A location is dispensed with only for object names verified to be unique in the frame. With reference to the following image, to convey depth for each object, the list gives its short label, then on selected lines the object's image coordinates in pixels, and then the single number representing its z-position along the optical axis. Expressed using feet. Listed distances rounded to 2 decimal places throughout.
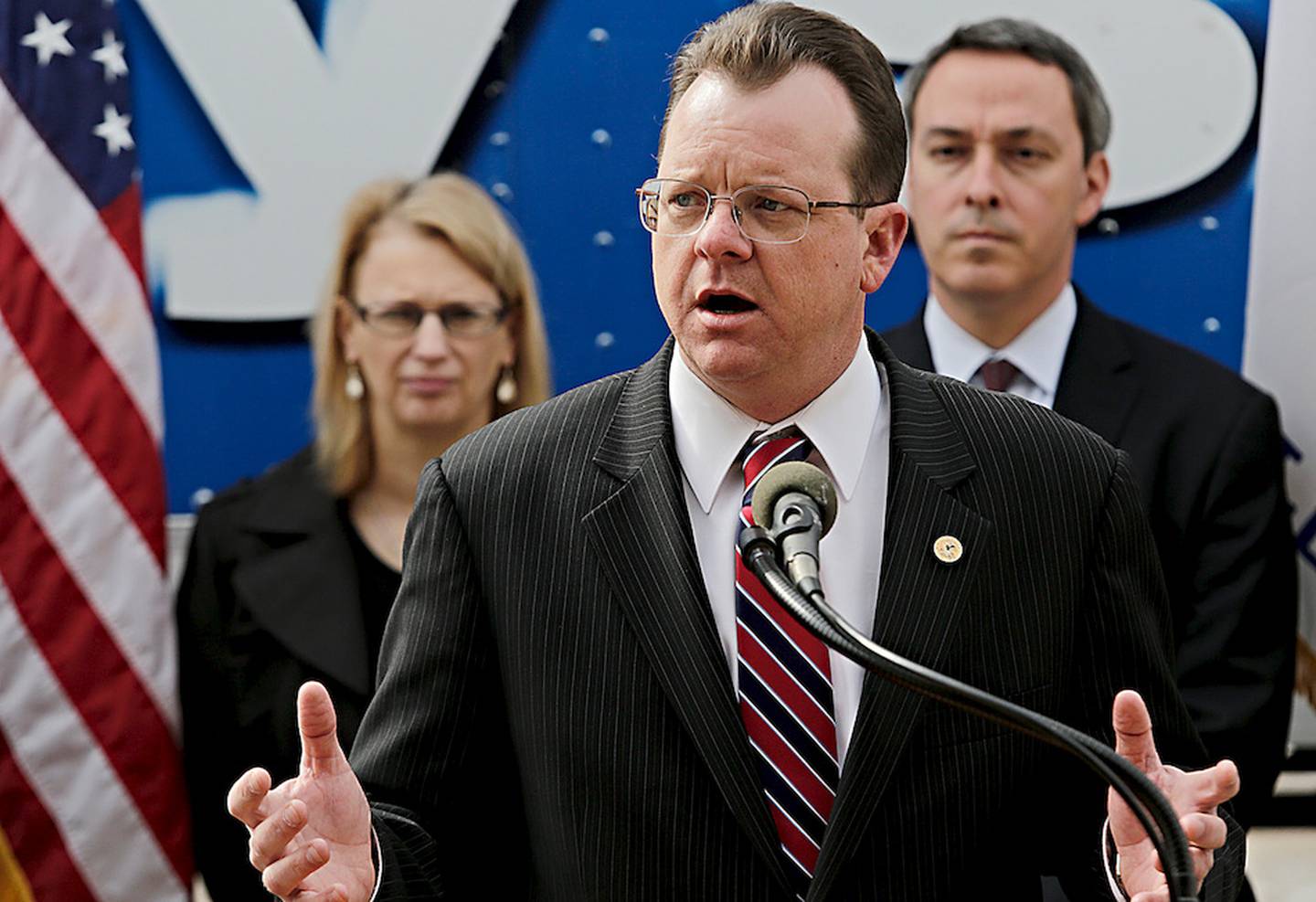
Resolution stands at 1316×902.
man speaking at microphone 11.74
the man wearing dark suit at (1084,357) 20.85
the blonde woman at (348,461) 22.71
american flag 22.33
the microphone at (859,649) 8.48
